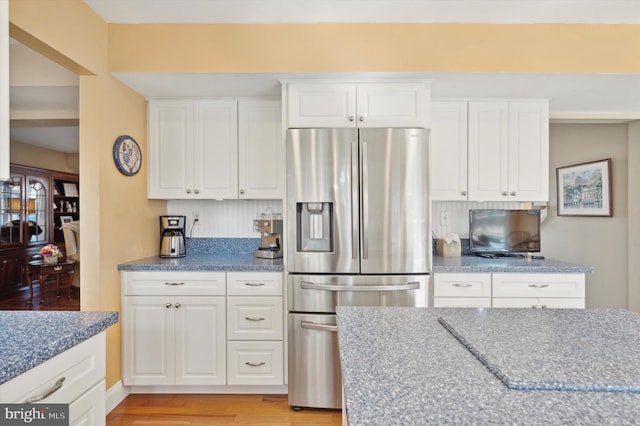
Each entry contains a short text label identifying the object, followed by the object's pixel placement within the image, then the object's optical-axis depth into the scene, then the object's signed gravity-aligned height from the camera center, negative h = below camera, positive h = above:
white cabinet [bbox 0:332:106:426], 0.95 -0.52
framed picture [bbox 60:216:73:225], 6.78 -0.08
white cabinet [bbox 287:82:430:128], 2.35 +0.76
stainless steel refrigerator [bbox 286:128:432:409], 2.26 -0.08
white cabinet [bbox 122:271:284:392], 2.38 -0.78
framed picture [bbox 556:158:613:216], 3.52 +0.28
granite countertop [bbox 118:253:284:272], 2.37 -0.35
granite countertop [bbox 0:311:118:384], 0.93 -0.38
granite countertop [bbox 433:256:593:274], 2.35 -0.36
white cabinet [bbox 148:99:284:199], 2.74 +0.53
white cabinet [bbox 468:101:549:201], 2.69 +0.53
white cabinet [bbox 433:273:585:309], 2.36 -0.51
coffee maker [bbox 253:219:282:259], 2.76 -0.19
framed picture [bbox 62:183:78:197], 6.94 +0.53
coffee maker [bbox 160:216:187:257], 2.78 -0.18
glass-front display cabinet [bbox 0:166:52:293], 5.53 -0.09
